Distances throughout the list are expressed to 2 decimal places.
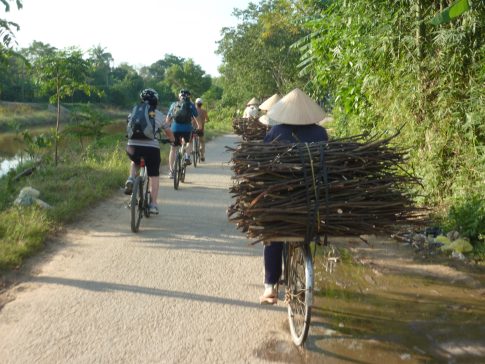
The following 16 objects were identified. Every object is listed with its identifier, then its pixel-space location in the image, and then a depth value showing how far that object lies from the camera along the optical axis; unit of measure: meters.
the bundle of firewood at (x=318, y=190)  3.46
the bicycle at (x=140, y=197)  6.61
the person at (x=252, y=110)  14.11
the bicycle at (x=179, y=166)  9.89
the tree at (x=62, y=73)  11.91
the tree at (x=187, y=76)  47.78
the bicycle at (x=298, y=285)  3.47
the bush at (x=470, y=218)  5.89
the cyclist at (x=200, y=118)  12.50
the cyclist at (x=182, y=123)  10.29
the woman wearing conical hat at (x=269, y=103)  10.81
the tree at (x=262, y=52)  30.17
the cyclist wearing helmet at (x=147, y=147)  6.69
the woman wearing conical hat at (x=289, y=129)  4.16
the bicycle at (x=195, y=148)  13.23
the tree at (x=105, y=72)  79.19
